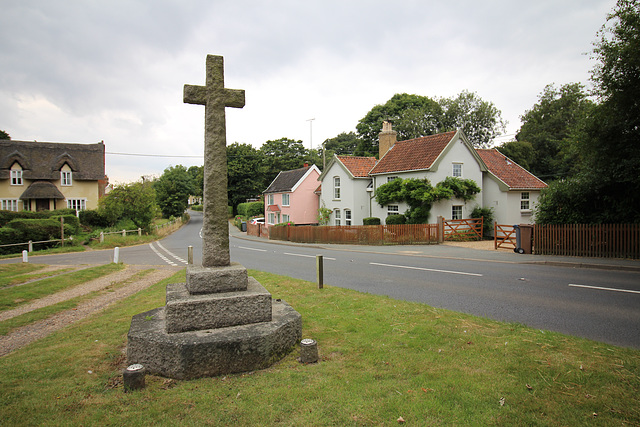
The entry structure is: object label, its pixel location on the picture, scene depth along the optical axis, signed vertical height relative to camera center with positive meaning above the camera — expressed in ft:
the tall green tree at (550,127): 149.79 +38.10
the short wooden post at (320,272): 29.60 -4.55
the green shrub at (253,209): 187.73 +3.93
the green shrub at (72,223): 97.36 -1.29
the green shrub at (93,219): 122.93 -0.27
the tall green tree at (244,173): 207.62 +25.35
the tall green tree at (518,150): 151.94 +26.67
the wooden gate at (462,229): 84.58 -3.49
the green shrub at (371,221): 100.89 -1.57
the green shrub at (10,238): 80.18 -4.37
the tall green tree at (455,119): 160.66 +42.36
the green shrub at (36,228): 84.43 -2.29
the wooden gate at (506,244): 65.97 -5.86
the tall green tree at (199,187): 225.46 +19.95
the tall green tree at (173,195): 212.84 +13.56
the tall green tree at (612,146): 41.73 +8.71
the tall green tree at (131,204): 108.99 +4.18
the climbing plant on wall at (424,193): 87.25 +5.39
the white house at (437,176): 91.70 +10.65
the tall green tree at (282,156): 220.43 +36.58
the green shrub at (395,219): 92.22 -1.01
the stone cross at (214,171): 17.12 +2.15
